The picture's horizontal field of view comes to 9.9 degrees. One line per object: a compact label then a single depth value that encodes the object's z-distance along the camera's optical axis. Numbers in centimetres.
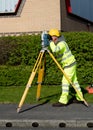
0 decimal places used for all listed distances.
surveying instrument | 1269
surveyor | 1293
